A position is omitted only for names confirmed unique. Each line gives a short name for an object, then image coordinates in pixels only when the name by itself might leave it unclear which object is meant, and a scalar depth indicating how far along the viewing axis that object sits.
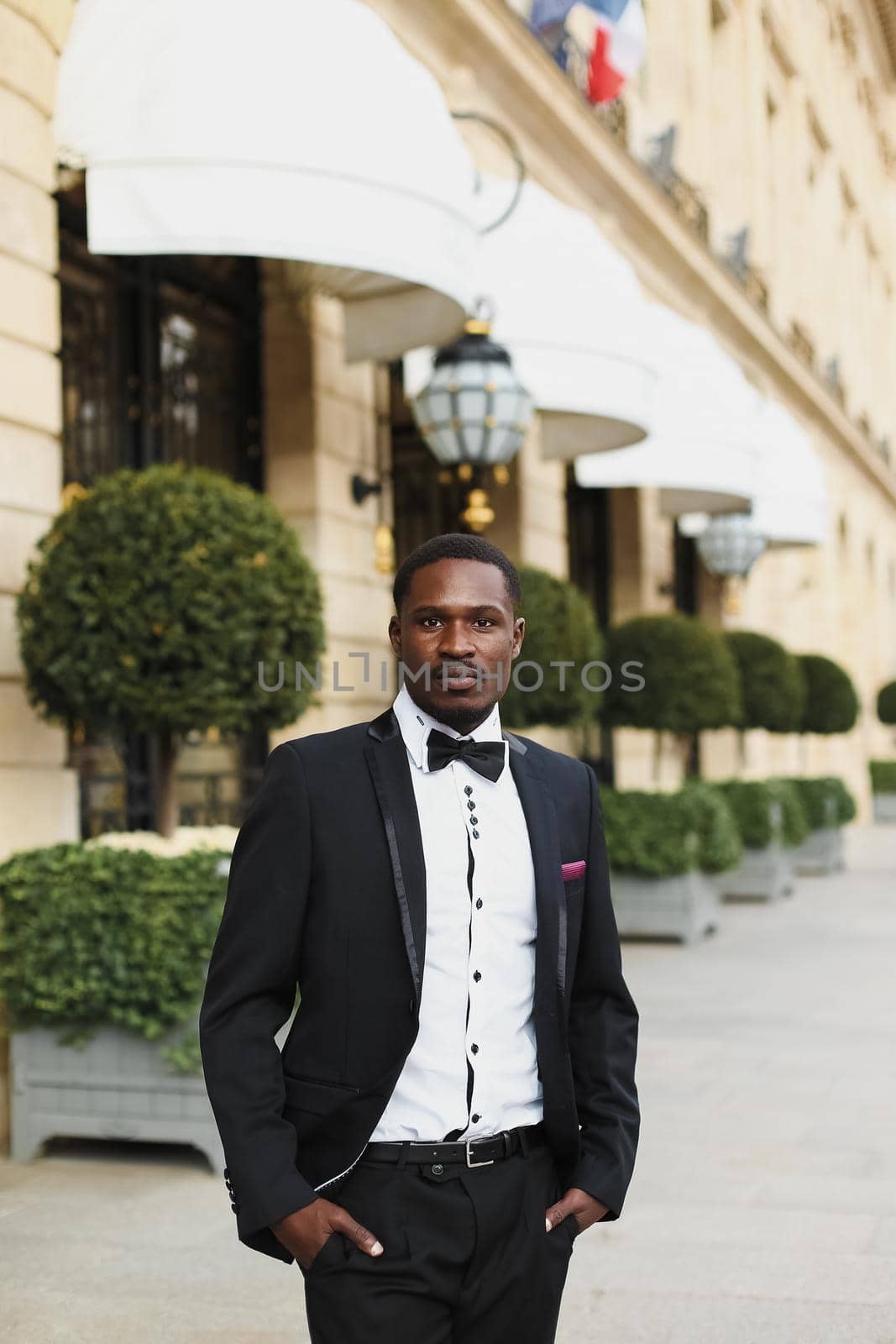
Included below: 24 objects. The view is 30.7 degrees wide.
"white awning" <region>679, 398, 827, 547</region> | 17.25
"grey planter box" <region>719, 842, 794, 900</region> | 15.34
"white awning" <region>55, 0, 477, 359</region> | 6.47
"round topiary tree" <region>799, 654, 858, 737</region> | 18.58
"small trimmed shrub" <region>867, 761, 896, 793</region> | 33.44
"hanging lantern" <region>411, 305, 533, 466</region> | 8.77
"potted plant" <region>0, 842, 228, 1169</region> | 5.60
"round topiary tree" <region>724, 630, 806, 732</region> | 15.92
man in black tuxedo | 2.24
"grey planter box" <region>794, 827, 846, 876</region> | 18.58
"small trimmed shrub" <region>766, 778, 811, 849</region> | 15.52
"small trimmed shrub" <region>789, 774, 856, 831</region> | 17.83
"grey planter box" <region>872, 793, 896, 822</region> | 33.28
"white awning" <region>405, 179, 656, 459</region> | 9.89
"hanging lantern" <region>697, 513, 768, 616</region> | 16.97
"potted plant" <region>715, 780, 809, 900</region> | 14.95
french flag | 12.79
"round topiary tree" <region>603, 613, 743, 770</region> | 12.60
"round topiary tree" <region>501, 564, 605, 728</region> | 10.07
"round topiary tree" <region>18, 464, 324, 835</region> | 5.89
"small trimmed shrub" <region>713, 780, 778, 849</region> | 14.91
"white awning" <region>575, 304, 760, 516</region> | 13.13
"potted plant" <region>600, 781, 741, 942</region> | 11.67
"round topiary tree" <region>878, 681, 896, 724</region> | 34.19
